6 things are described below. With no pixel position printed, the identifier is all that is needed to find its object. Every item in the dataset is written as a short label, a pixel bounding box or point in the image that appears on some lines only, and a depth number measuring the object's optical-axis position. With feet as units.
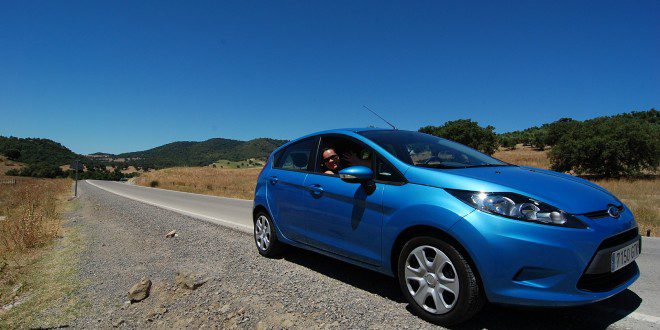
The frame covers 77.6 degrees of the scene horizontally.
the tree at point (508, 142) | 228.22
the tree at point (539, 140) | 193.77
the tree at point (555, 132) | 172.20
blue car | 9.37
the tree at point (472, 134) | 177.37
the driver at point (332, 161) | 15.55
